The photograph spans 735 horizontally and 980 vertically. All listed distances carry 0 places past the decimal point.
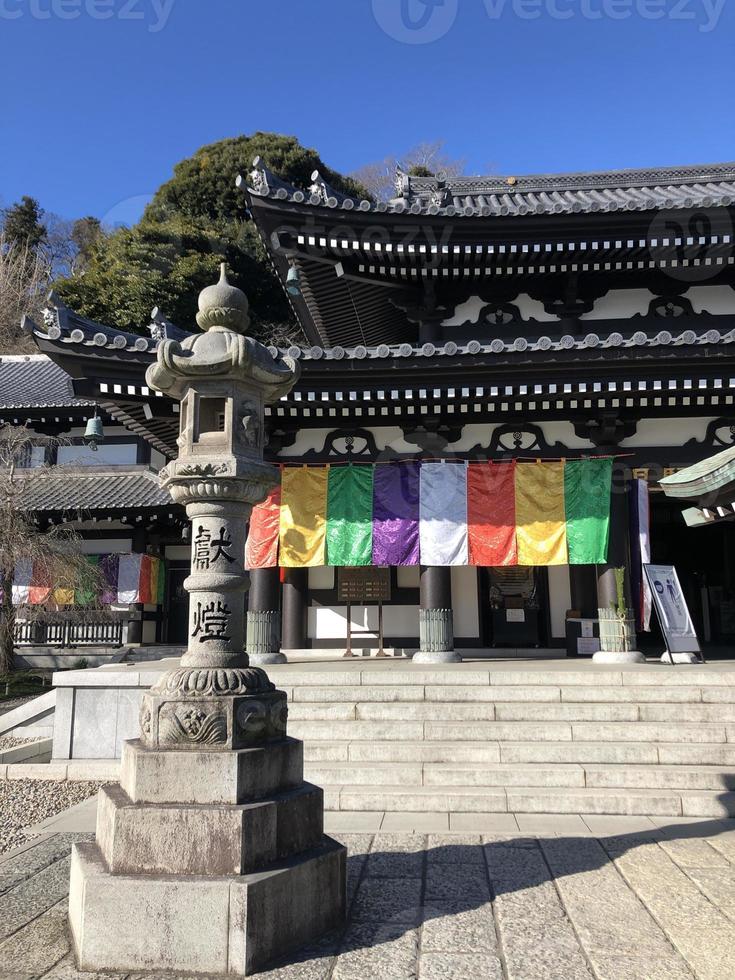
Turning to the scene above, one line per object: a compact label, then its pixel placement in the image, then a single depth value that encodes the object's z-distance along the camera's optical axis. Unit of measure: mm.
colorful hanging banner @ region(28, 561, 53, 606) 16558
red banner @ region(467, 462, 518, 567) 10742
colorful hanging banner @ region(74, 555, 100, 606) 17219
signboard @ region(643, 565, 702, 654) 10133
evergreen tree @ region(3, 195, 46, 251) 40781
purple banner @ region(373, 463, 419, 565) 10875
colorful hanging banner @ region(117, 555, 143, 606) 19391
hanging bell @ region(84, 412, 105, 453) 15930
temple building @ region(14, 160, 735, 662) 10008
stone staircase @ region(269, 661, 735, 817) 6410
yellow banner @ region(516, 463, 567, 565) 10648
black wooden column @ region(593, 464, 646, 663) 10281
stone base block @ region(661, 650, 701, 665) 10251
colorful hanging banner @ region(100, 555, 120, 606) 19094
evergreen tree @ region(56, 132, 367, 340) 27703
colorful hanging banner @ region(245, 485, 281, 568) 10969
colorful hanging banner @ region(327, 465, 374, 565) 10977
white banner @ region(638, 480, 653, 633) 10633
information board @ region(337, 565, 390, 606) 12758
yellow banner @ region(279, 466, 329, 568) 11016
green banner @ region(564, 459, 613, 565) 10492
